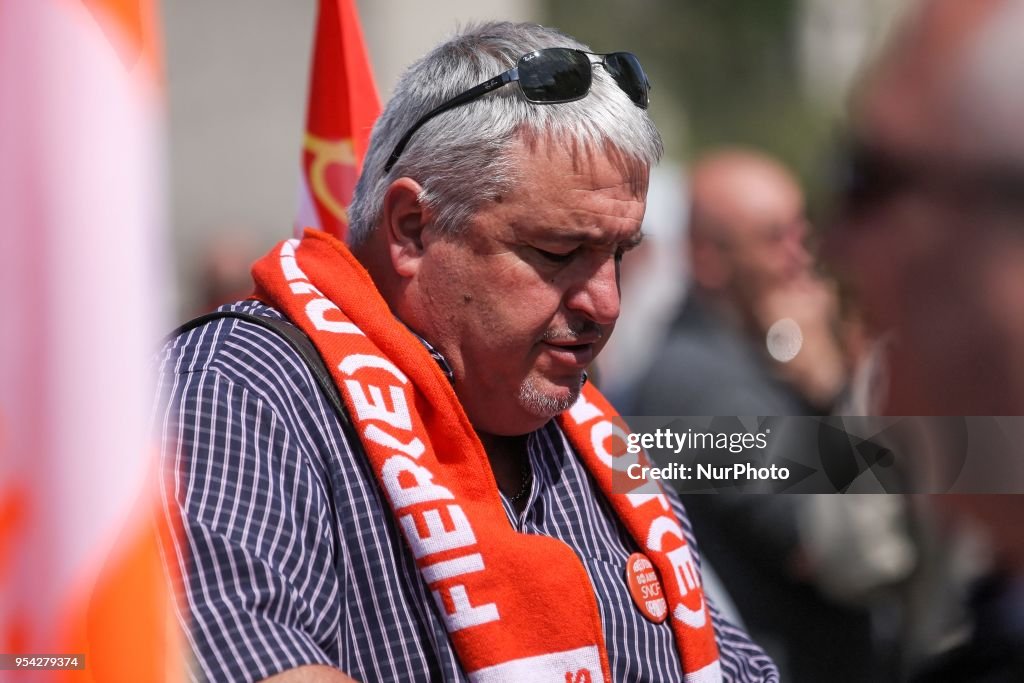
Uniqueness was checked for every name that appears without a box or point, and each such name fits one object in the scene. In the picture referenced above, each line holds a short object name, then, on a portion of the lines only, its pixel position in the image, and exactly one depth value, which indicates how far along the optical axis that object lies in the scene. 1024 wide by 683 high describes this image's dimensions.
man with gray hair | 3.92
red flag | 4.44
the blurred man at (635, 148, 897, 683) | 4.50
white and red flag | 3.69
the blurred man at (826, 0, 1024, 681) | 2.04
